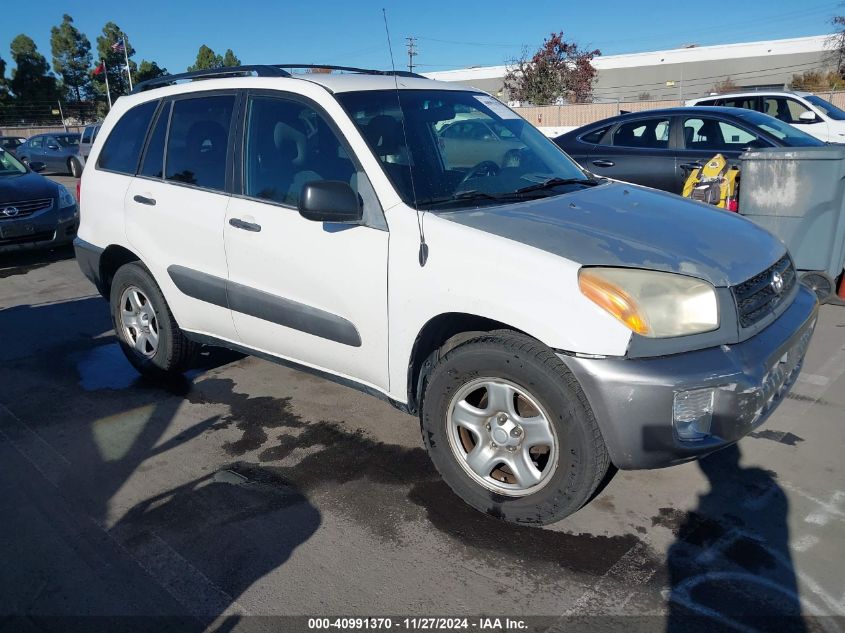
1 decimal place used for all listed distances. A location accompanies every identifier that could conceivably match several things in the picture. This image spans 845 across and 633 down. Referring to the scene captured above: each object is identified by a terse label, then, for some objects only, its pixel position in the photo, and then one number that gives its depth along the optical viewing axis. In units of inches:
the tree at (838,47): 1578.7
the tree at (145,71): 2276.1
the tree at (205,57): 2613.2
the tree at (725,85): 1810.3
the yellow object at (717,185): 253.0
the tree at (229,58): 2783.0
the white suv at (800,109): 452.8
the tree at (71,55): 2116.1
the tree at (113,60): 2166.6
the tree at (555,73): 1667.1
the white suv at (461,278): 104.0
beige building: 1941.4
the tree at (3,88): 1955.0
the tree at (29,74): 1979.6
